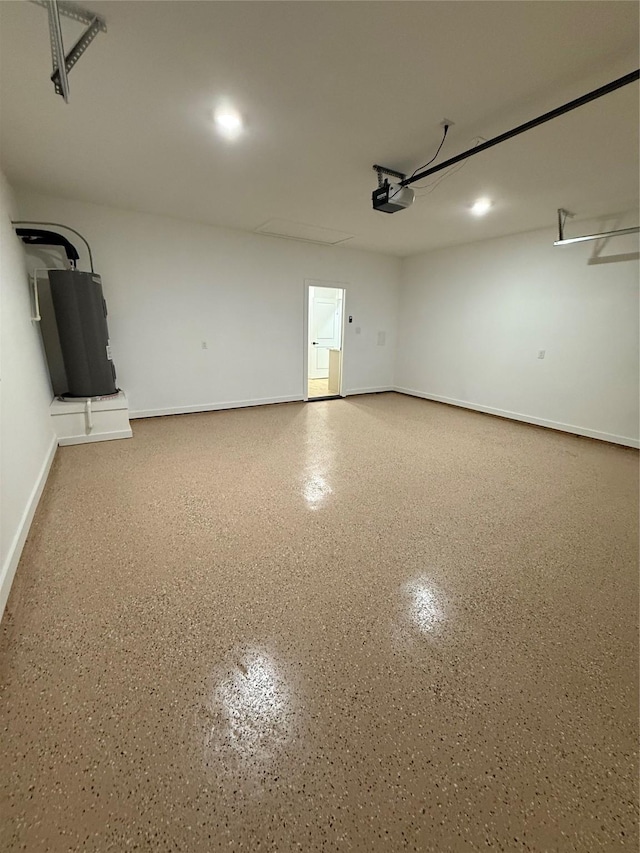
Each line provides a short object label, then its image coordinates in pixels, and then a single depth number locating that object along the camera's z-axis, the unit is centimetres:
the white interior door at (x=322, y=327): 800
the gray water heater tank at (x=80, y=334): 346
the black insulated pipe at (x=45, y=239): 336
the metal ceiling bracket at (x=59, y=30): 137
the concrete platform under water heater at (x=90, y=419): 359
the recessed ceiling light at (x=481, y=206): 345
